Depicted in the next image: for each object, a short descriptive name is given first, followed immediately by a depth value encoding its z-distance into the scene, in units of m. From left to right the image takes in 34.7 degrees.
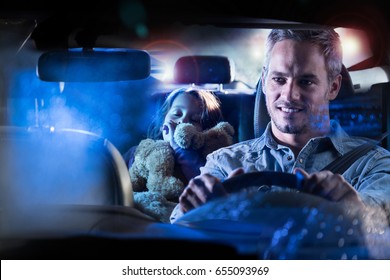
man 2.33
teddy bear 2.34
